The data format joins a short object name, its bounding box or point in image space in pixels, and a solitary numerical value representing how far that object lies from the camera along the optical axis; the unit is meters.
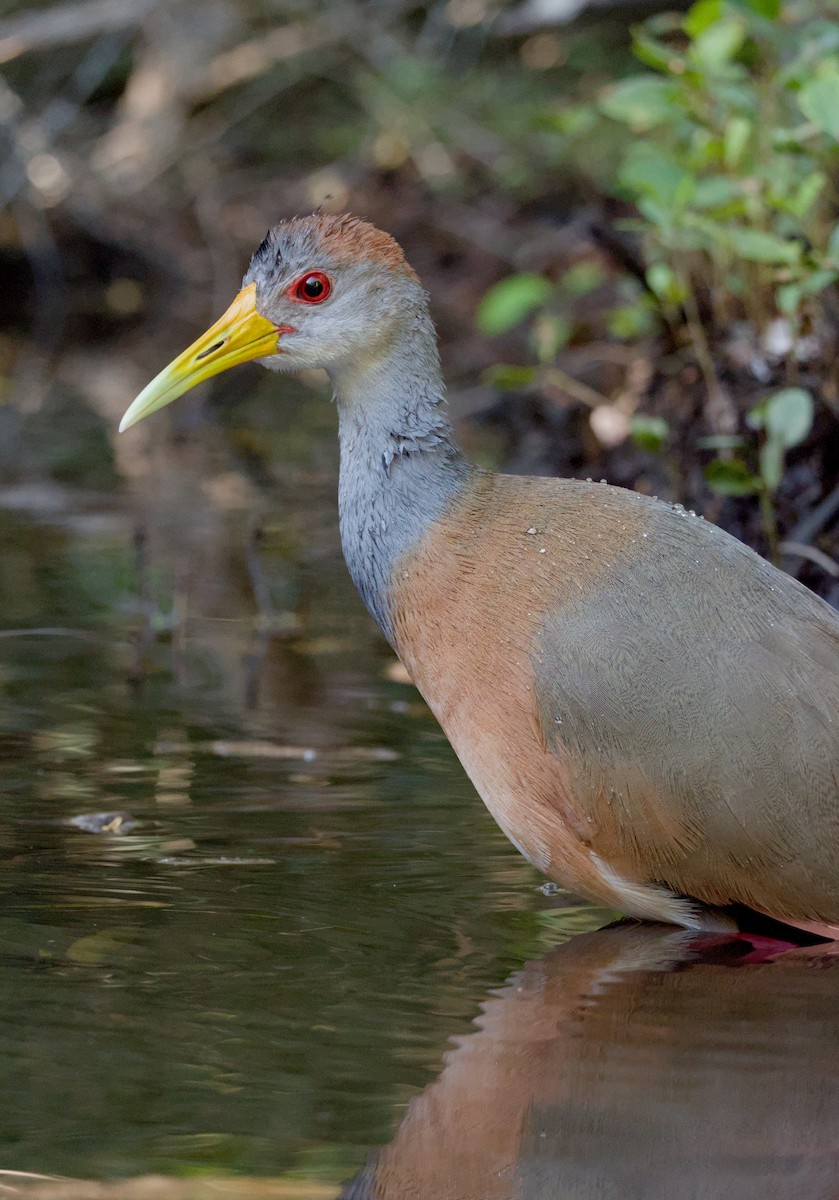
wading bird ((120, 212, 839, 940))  7.77
